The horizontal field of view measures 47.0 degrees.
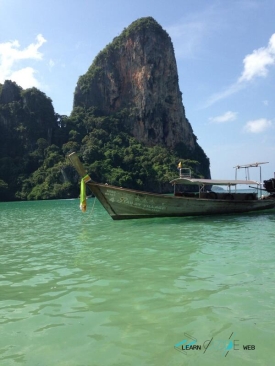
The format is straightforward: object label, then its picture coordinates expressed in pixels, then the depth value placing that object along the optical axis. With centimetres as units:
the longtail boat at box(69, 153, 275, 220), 1280
